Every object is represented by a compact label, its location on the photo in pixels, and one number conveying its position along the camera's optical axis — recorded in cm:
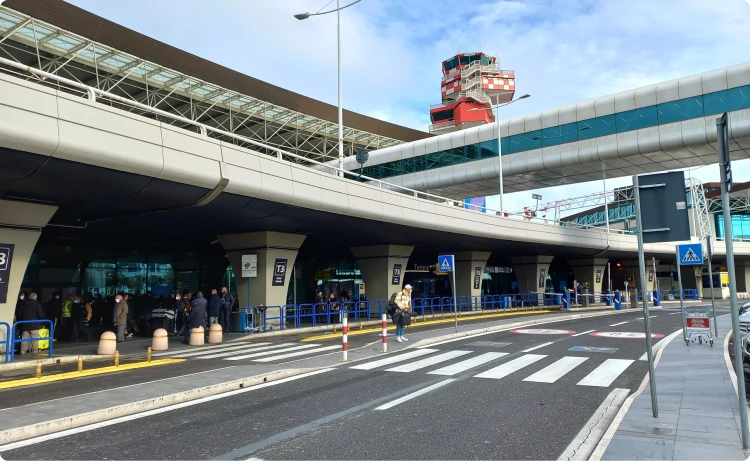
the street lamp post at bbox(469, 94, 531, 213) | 3886
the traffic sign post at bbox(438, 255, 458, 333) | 2042
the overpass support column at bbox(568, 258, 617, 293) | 4981
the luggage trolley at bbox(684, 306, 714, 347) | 1427
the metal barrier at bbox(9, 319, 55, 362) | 1335
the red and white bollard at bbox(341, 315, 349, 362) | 1284
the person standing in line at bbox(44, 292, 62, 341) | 1778
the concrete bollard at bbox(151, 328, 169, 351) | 1587
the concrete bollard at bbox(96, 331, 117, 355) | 1479
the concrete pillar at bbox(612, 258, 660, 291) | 5828
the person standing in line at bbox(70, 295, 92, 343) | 1872
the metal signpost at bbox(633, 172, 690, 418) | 638
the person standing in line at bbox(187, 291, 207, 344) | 1738
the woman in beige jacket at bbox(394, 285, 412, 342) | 1638
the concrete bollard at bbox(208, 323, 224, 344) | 1781
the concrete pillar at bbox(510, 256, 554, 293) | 4438
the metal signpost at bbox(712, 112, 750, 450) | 523
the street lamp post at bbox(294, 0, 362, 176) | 2188
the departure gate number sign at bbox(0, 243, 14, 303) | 1354
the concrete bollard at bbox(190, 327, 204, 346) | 1711
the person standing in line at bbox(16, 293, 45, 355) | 1486
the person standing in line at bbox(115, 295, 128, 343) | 1802
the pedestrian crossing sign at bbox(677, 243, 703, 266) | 1520
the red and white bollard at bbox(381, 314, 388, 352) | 1434
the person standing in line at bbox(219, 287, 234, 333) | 2098
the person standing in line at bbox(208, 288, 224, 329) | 2008
